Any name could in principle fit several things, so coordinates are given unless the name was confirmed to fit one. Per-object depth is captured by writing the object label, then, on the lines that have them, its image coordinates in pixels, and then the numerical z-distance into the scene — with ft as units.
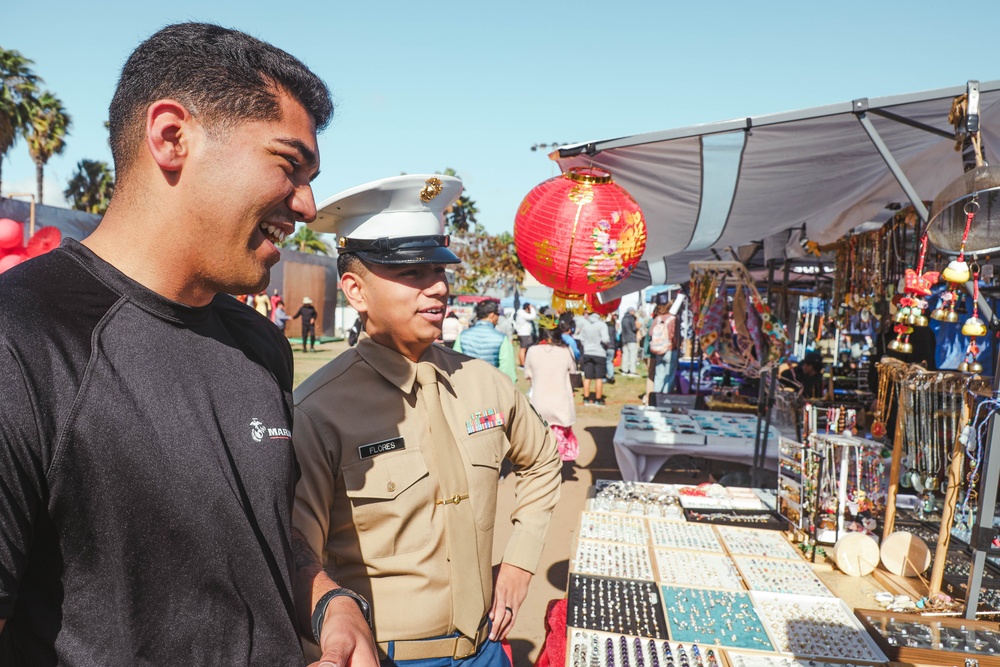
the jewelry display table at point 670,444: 19.22
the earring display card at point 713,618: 7.55
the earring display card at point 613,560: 9.39
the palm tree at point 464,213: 162.18
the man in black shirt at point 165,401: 2.94
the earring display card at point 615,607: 7.81
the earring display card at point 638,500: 12.16
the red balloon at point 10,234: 10.84
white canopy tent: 10.41
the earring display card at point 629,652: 7.06
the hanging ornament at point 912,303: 10.08
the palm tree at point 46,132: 75.61
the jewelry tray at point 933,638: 6.72
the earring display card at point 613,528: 10.76
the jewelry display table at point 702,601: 7.22
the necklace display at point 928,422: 8.57
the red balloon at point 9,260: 10.47
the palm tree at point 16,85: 62.44
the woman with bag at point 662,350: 34.32
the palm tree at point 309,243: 148.56
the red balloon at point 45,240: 11.69
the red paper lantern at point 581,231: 10.39
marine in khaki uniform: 5.91
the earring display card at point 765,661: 6.99
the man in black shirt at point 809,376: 32.78
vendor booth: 7.53
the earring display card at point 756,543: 10.19
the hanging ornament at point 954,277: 7.45
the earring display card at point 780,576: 8.80
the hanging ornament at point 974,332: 8.10
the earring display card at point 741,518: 11.46
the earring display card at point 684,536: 10.52
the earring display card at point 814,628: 7.23
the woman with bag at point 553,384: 22.25
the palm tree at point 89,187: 96.48
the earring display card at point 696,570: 9.08
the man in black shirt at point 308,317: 63.18
